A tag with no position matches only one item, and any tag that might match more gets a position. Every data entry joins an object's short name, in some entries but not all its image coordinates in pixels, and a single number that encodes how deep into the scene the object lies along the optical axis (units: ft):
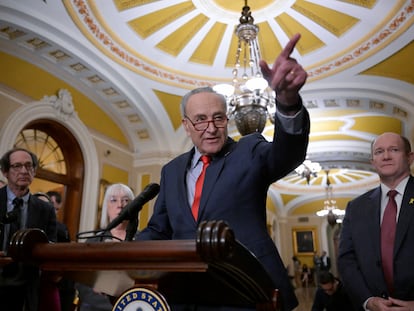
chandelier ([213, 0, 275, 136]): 12.34
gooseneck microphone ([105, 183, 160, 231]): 3.19
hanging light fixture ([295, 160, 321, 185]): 24.24
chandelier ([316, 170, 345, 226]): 44.42
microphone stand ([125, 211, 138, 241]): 3.32
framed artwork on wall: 59.11
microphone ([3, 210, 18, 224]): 4.98
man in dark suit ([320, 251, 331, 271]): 47.25
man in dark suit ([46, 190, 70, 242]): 9.68
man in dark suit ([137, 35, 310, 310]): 2.80
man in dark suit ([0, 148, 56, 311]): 6.02
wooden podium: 1.84
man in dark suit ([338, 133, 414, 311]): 5.22
